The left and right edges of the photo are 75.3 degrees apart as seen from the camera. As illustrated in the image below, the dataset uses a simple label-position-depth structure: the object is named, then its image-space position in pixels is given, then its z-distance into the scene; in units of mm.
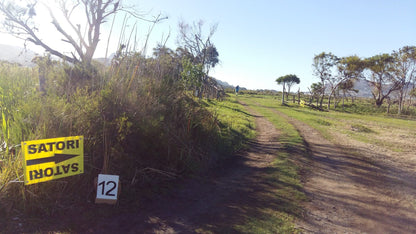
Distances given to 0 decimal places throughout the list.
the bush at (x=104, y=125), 3582
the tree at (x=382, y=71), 34125
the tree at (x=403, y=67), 32284
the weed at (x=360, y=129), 13519
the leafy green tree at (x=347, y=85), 40331
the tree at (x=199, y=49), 34100
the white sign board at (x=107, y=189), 3621
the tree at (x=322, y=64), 37250
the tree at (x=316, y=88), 38200
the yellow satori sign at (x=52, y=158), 3289
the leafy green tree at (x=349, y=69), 34250
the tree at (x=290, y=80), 48094
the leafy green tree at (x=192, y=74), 10414
